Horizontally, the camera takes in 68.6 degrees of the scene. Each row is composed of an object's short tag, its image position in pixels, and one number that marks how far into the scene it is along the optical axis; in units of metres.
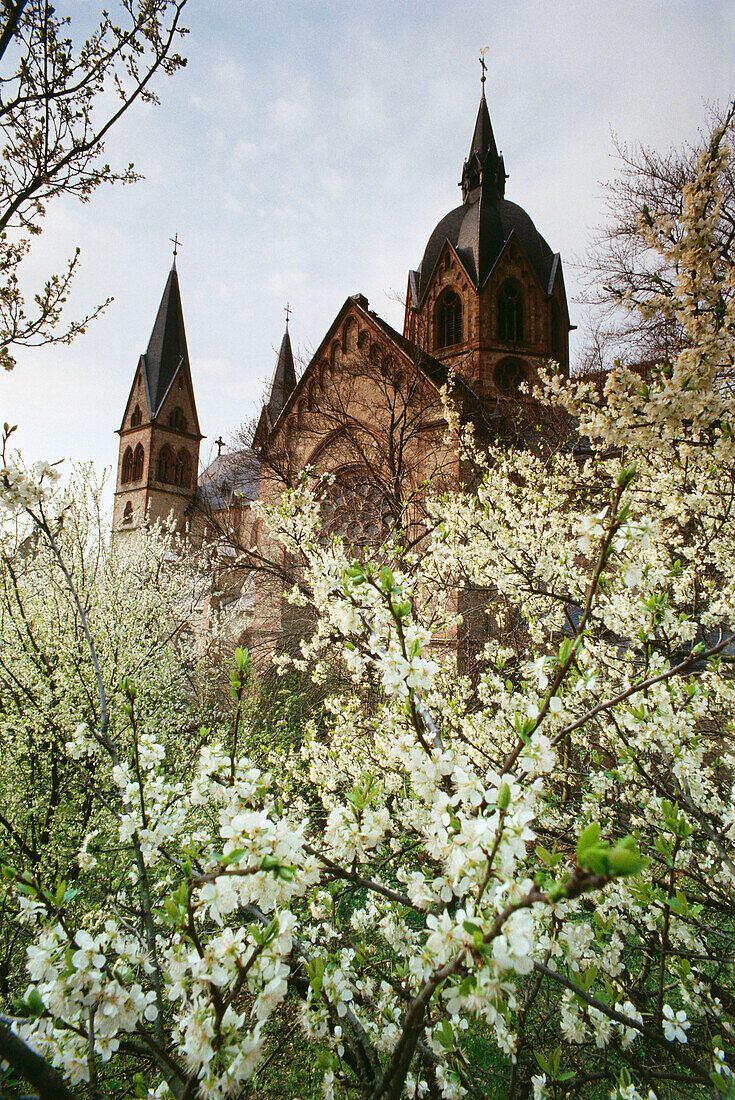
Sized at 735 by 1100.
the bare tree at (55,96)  3.18
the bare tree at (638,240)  8.52
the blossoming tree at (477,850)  1.13
